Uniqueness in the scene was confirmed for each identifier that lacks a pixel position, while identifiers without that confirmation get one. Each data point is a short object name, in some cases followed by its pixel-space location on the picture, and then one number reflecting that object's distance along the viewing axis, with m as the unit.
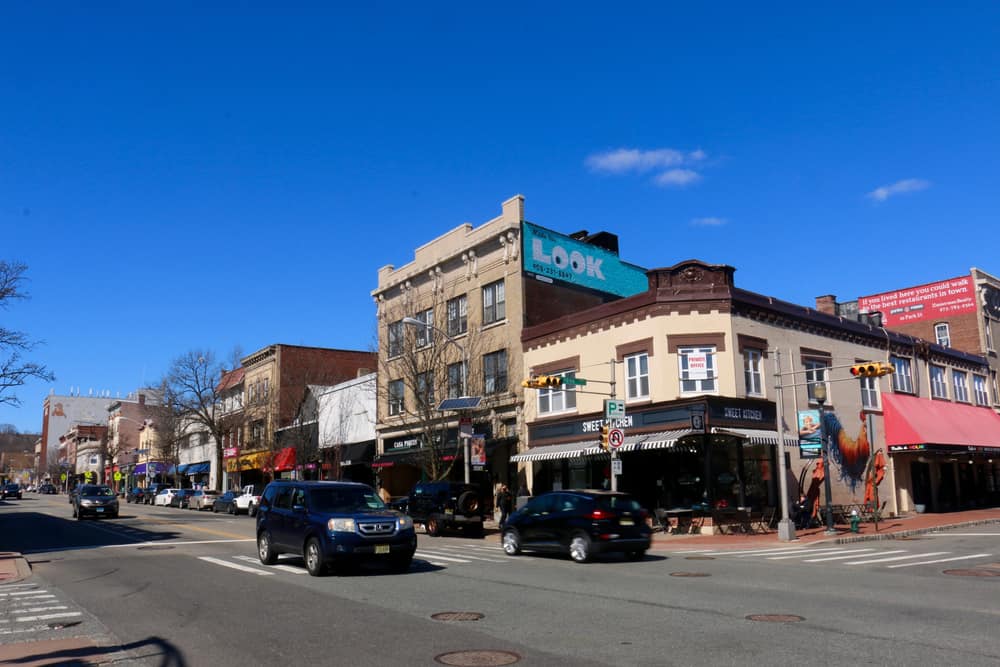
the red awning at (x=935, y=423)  34.47
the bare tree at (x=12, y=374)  35.12
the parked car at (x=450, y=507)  26.70
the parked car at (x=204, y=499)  52.59
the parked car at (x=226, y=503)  47.44
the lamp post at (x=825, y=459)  23.91
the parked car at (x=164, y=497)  58.72
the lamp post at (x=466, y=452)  29.95
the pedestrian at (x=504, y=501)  28.94
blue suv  14.11
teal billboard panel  35.38
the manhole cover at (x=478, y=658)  7.52
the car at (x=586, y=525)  17.67
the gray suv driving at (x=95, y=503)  38.31
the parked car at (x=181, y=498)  56.34
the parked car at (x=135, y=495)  66.94
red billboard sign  45.98
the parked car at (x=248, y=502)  45.44
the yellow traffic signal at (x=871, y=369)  21.30
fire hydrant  25.17
